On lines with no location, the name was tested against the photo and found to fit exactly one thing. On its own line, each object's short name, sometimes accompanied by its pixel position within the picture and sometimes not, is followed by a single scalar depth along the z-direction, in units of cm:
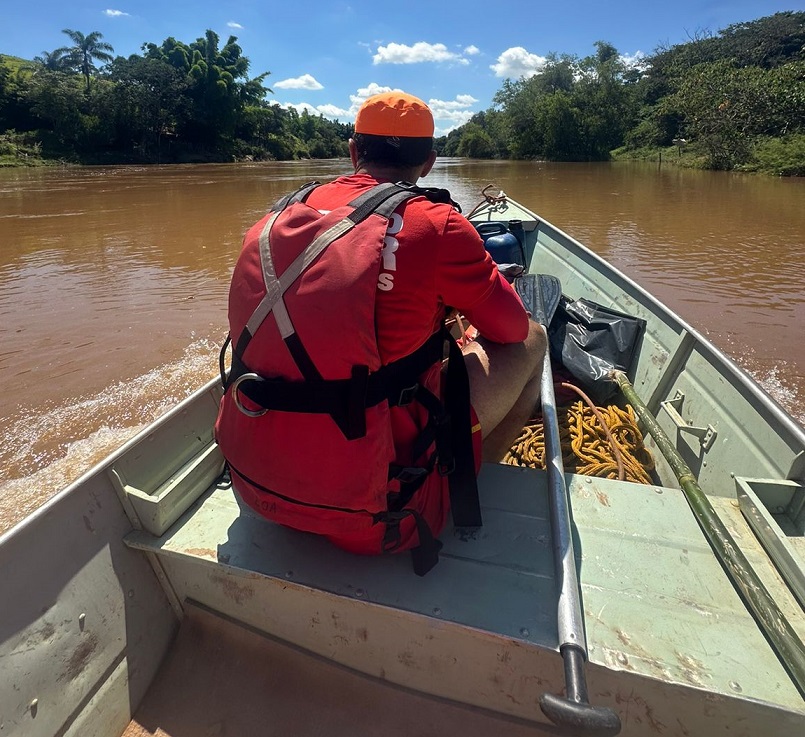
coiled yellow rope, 258
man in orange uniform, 136
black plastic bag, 323
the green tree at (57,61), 5056
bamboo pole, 135
